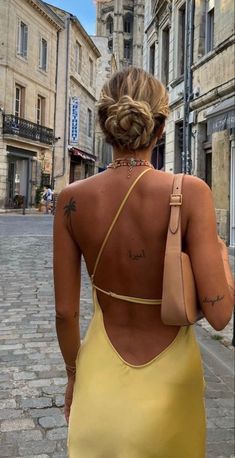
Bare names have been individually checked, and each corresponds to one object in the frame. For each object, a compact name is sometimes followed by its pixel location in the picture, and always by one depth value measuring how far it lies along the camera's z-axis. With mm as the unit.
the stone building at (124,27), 80500
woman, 1411
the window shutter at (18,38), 28722
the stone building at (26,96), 27297
